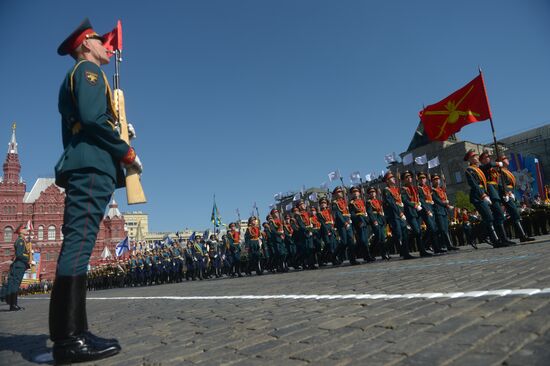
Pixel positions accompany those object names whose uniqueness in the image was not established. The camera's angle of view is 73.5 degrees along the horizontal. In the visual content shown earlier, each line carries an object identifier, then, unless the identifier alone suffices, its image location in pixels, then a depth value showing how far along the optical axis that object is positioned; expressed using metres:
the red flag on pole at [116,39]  4.53
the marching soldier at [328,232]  13.21
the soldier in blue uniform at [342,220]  12.01
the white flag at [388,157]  25.81
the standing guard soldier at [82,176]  2.61
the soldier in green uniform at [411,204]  10.27
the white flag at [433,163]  26.12
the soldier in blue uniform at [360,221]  11.13
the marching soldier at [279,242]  15.23
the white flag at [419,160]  24.71
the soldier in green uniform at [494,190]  9.08
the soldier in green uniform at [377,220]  11.51
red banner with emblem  10.74
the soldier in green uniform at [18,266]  10.19
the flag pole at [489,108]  10.21
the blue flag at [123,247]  41.91
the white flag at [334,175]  29.69
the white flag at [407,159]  23.41
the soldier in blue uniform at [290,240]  15.05
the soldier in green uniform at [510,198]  9.12
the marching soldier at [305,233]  13.75
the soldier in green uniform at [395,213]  10.40
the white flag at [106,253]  49.56
